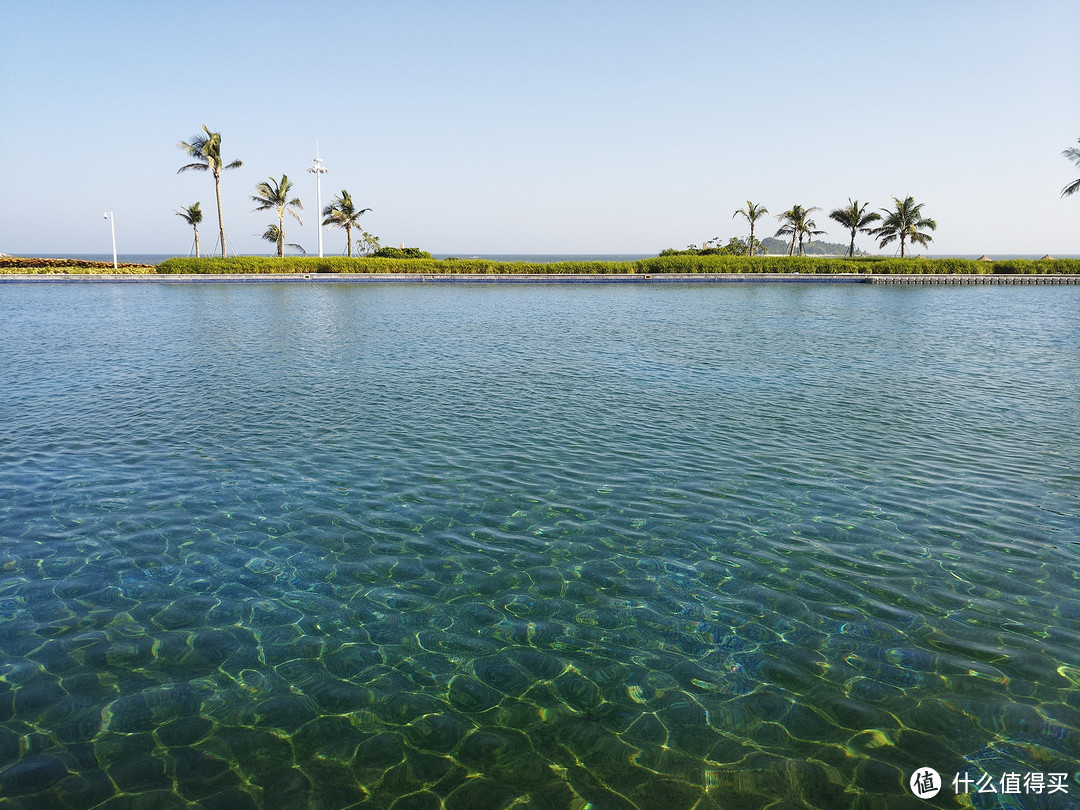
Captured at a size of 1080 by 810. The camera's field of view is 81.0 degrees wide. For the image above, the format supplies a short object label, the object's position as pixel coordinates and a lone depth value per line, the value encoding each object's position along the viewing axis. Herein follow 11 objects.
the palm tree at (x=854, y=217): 67.62
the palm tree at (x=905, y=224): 64.62
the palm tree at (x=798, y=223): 70.25
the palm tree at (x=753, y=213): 71.00
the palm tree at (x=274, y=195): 60.92
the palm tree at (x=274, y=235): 65.59
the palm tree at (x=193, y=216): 64.81
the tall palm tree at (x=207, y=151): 55.19
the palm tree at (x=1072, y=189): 53.69
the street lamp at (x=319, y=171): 59.45
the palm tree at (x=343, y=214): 63.67
